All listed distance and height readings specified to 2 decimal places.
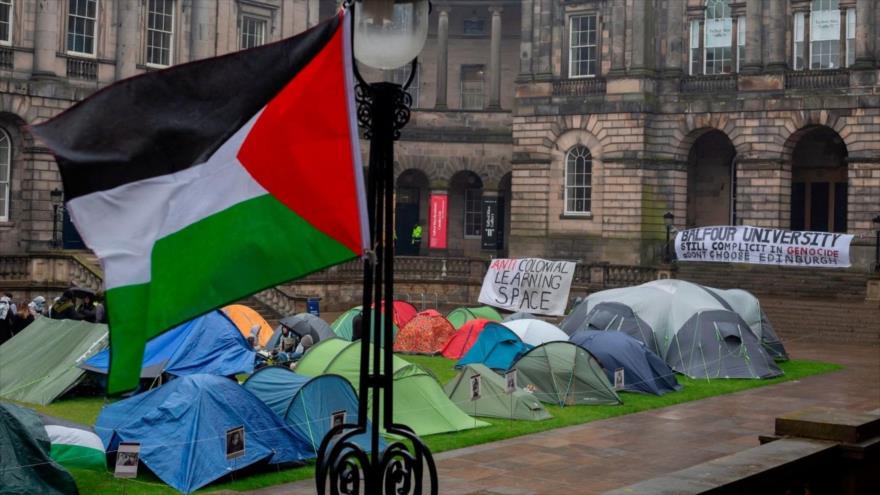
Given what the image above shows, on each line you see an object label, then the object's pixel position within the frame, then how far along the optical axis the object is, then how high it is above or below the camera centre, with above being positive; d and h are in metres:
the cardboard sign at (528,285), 30.67 -0.38
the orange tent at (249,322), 27.00 -1.43
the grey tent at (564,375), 21.36 -1.99
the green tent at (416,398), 17.98 -2.11
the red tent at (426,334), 28.27 -1.66
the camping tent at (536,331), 25.69 -1.38
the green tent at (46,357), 20.25 -1.85
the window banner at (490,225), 48.56 +2.00
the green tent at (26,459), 12.45 -2.28
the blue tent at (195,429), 14.36 -2.25
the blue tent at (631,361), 22.88 -1.80
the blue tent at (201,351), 20.98 -1.73
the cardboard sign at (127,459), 12.58 -2.28
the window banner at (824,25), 41.22 +9.47
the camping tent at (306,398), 16.09 -1.96
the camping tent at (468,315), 29.75 -1.21
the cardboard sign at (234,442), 14.40 -2.32
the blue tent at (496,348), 23.84 -1.68
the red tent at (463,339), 27.34 -1.72
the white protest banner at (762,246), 30.94 +0.91
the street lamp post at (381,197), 6.09 +0.41
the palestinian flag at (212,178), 5.64 +0.45
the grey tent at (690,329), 25.62 -1.26
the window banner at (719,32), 43.56 +9.60
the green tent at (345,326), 27.47 -1.46
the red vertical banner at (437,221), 48.62 +2.13
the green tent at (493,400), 19.58 -2.28
